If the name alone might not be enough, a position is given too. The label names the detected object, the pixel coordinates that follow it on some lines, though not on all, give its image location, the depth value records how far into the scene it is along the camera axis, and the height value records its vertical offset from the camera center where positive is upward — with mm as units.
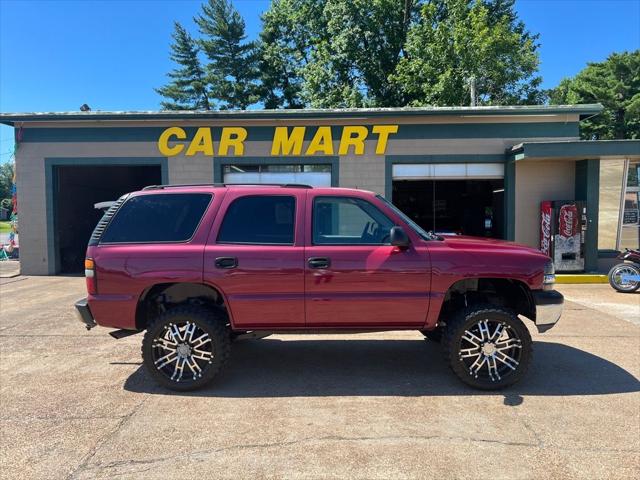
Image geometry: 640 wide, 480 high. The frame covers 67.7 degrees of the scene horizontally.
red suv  4594 -647
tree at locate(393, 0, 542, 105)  24031 +8260
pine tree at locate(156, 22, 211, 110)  38781 +11445
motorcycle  10156 -1210
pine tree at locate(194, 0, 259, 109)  35625 +12004
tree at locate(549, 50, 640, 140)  41038 +10759
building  13242 +1827
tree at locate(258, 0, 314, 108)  33062 +11715
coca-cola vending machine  12398 -424
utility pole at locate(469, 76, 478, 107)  17547 +4552
